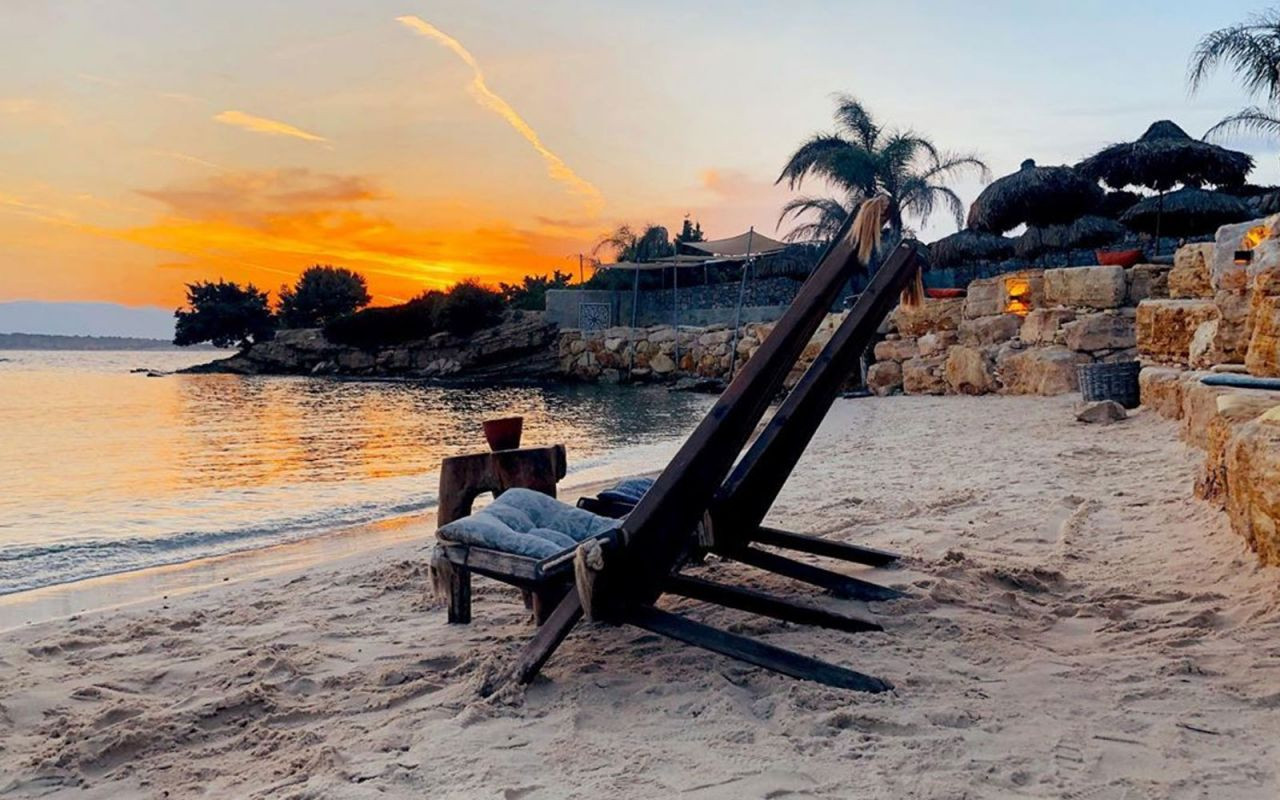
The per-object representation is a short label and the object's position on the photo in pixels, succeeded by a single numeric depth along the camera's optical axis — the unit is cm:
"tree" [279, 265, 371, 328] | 6275
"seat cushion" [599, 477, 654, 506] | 412
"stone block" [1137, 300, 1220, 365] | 882
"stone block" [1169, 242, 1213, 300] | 930
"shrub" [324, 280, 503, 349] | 4616
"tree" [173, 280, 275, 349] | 6762
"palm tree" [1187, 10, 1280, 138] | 1825
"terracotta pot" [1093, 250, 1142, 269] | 1391
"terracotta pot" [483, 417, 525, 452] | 447
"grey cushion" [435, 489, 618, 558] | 311
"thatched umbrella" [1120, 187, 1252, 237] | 1831
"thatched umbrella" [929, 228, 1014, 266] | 2458
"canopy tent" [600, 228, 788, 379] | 3399
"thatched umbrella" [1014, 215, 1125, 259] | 2088
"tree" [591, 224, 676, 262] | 4381
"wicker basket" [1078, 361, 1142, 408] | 1044
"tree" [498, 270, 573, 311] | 4997
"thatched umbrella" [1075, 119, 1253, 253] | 1777
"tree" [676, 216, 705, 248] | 5128
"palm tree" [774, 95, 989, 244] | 3306
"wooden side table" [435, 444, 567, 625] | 440
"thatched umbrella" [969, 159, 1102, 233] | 1853
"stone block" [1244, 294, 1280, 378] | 544
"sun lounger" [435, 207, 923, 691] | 276
